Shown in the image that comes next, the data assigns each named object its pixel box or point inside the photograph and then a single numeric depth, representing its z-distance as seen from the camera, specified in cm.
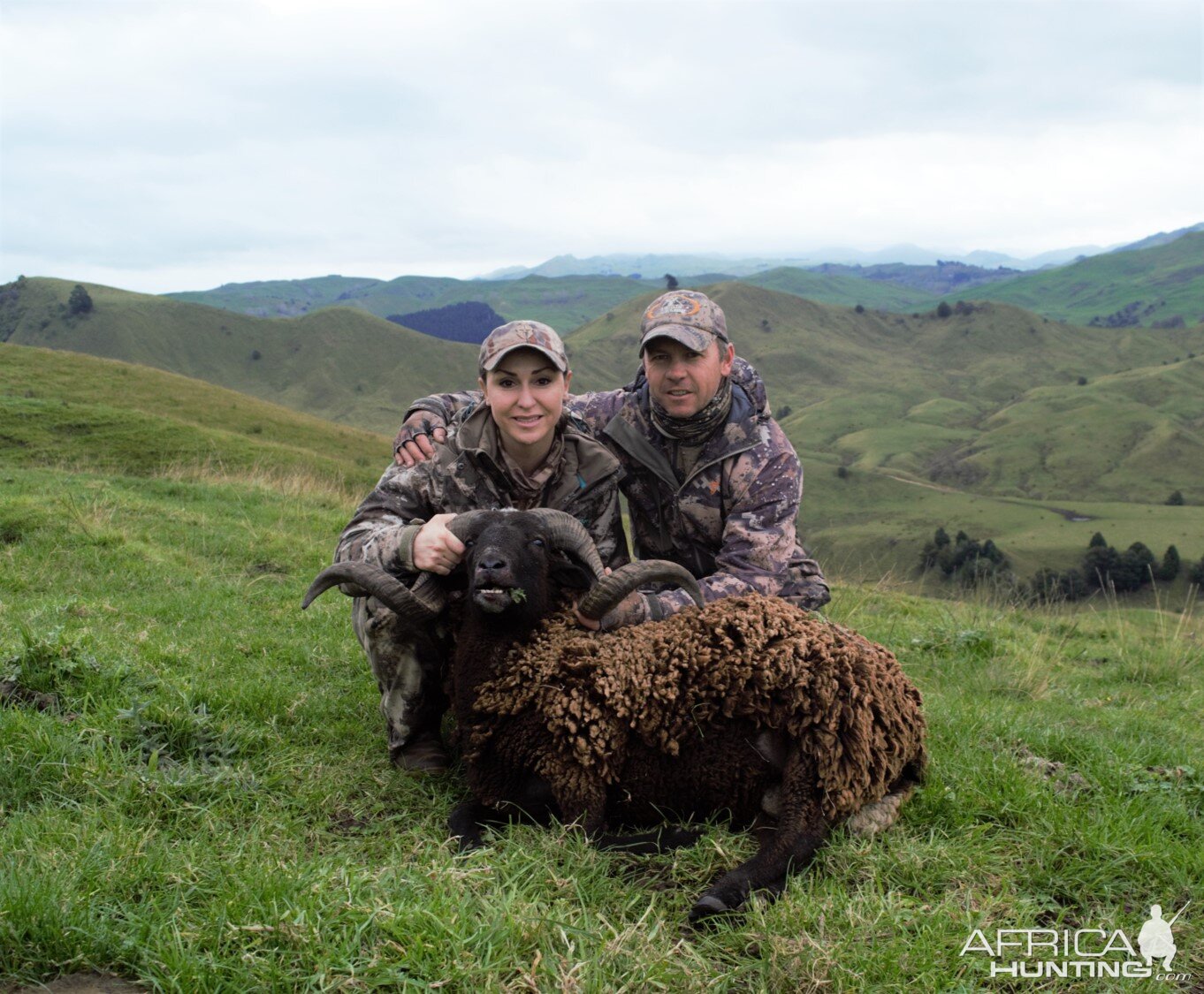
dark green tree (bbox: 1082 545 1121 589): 8800
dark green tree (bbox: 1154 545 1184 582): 8669
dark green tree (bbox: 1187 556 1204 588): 8388
